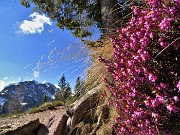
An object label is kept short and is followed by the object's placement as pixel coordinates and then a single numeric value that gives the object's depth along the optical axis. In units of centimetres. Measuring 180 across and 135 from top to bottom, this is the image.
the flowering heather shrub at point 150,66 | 144
